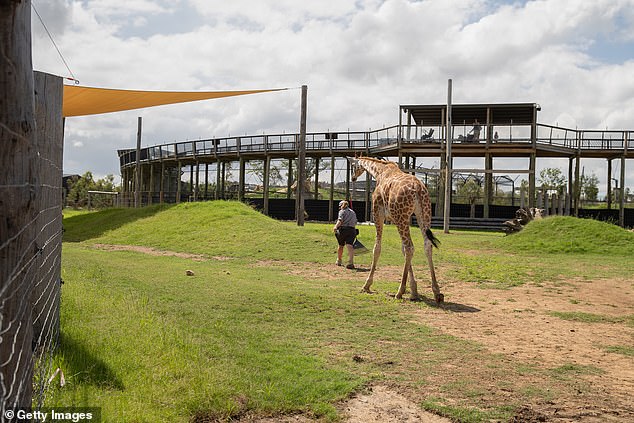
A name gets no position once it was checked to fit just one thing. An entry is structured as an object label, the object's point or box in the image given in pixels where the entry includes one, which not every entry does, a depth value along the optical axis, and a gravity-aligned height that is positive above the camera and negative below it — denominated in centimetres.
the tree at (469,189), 3078 +130
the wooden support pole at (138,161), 3206 +242
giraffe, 865 -1
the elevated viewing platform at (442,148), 2778 +327
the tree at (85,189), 4336 +123
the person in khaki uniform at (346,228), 1235 -43
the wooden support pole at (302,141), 2070 +247
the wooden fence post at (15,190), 221 +5
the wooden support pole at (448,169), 2197 +167
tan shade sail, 1057 +216
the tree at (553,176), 4475 +296
